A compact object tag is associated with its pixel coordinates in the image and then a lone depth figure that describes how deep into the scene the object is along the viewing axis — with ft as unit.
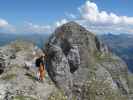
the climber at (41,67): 43.08
